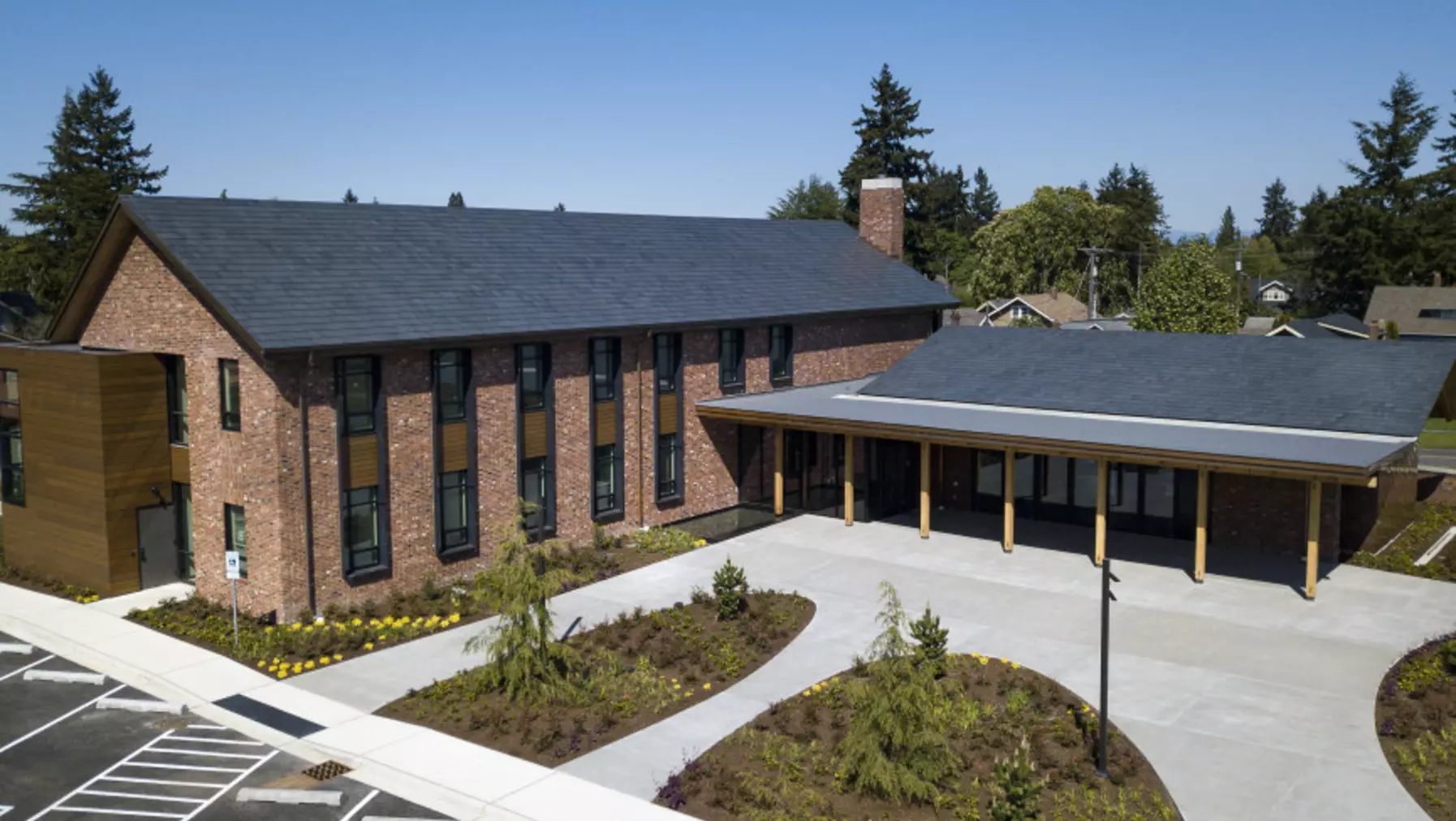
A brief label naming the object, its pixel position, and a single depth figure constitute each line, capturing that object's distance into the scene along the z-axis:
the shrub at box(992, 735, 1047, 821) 13.23
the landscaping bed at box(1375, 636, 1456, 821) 14.61
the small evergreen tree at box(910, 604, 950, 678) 18.25
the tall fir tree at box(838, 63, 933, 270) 71.31
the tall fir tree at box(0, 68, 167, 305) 63.38
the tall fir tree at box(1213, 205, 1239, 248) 186.00
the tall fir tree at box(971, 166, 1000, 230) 164.38
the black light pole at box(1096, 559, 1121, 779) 14.79
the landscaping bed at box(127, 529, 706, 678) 19.97
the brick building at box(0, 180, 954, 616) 21.92
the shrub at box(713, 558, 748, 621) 21.75
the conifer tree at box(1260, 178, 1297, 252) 180.62
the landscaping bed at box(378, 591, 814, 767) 16.67
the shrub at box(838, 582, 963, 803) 14.25
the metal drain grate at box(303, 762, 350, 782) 15.37
